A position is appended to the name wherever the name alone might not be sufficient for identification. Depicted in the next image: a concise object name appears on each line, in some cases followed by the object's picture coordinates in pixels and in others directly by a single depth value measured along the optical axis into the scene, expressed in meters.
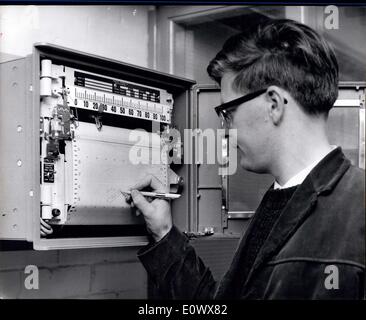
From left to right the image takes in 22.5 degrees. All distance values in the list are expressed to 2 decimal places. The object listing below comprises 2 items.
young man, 1.64
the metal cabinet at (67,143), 1.73
